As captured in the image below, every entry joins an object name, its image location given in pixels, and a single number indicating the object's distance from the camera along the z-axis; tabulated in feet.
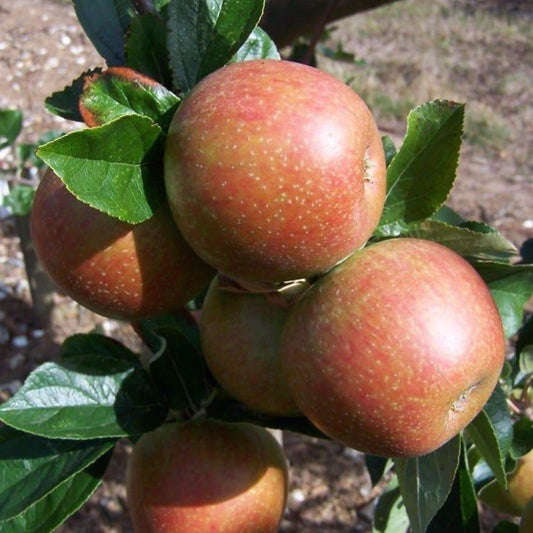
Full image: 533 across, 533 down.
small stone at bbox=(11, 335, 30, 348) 3.06
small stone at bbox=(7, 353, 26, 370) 2.97
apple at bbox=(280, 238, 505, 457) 0.67
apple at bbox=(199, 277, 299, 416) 0.81
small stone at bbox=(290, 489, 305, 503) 2.55
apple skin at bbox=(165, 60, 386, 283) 0.63
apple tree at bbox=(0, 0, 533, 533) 0.64
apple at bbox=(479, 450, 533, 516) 1.11
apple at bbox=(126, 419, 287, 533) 0.92
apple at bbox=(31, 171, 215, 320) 0.70
